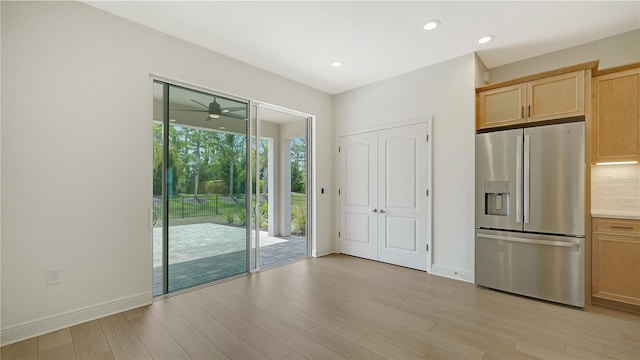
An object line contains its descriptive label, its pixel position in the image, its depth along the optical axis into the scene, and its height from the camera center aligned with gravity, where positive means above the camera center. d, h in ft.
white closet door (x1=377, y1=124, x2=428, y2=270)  12.71 -0.77
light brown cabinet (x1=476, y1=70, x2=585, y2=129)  9.10 +2.97
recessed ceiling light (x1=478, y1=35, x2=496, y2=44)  9.82 +5.32
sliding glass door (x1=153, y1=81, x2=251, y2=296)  9.88 -0.28
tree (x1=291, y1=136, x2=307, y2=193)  16.17 +1.02
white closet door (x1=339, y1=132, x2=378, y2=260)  14.55 -0.80
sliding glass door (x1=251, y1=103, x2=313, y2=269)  12.72 -0.31
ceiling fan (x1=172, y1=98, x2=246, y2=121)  11.07 +3.01
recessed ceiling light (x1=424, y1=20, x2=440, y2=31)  8.93 +5.34
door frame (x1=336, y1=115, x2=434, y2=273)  12.30 -0.01
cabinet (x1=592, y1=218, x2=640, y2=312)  8.39 -2.66
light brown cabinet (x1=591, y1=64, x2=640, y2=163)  8.93 +2.30
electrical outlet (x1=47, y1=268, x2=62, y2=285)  7.45 -2.72
